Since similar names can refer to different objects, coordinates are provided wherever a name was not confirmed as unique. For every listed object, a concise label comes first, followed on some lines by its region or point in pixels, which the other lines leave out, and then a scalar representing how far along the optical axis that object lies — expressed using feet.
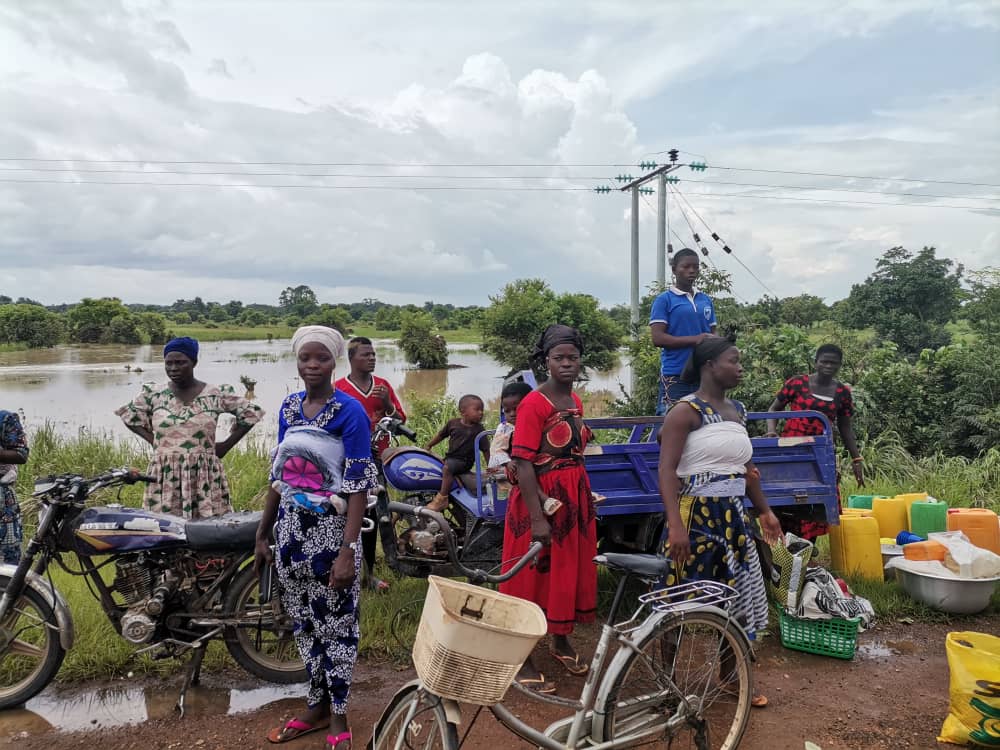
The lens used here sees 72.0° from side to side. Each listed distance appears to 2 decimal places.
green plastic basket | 12.51
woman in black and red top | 16.12
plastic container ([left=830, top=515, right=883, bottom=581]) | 15.71
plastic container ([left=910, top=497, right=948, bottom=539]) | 16.85
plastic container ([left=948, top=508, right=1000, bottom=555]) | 15.88
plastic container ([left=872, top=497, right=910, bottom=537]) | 17.54
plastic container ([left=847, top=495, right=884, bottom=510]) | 19.15
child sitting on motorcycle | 14.52
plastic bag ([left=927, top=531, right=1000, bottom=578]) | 13.94
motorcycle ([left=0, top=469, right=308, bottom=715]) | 10.43
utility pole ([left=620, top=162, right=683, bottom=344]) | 53.88
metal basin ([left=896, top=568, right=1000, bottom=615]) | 13.94
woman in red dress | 10.64
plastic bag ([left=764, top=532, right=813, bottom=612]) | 12.98
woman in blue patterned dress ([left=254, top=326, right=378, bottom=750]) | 9.14
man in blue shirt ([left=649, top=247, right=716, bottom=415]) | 15.23
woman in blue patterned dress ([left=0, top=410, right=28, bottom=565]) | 12.15
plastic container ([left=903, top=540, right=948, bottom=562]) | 14.51
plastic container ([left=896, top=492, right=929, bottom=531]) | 17.73
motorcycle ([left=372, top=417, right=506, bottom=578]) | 13.00
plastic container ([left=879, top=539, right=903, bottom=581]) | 15.87
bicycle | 8.10
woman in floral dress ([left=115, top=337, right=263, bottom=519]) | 12.08
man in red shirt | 15.92
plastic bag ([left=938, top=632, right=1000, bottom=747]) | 9.36
